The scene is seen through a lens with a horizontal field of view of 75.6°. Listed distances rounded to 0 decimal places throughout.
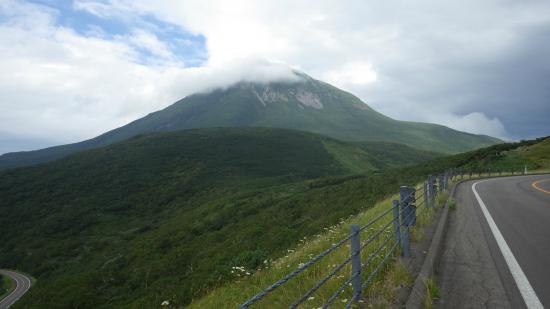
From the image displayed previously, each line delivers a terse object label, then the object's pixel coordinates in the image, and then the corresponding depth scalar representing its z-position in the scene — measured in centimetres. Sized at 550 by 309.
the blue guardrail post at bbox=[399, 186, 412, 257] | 729
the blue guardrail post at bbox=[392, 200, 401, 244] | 676
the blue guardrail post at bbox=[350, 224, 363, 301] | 457
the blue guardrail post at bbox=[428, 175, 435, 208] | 1320
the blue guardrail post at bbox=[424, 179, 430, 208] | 1177
